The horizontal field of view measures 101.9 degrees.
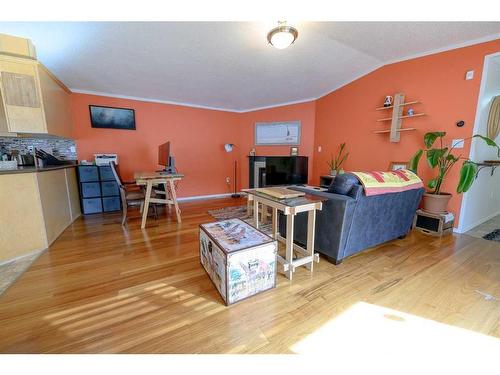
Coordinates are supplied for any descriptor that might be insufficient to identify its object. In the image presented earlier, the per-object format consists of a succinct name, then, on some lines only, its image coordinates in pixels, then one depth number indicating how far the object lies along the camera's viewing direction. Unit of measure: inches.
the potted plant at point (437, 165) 96.7
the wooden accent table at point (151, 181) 106.5
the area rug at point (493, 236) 94.3
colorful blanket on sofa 68.9
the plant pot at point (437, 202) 99.1
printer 138.1
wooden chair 109.9
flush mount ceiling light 77.5
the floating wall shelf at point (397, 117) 117.3
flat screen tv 169.6
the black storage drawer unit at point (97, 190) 133.8
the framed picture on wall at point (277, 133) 179.2
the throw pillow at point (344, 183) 70.4
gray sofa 67.7
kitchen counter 74.1
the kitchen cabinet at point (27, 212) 75.0
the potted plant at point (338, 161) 152.1
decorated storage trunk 52.3
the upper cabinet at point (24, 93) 79.4
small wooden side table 61.5
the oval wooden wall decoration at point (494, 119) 99.8
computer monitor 123.1
